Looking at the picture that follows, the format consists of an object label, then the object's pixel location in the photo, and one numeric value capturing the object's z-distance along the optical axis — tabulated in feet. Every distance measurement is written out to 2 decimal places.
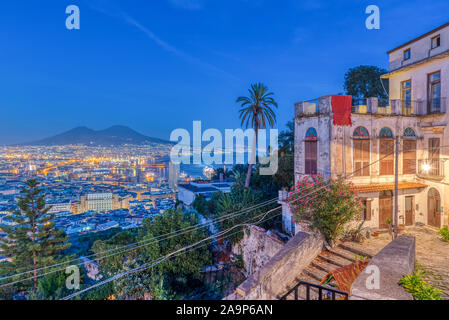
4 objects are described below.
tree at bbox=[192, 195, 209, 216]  76.95
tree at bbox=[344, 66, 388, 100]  77.30
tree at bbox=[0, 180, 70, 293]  70.95
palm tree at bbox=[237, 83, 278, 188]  73.26
